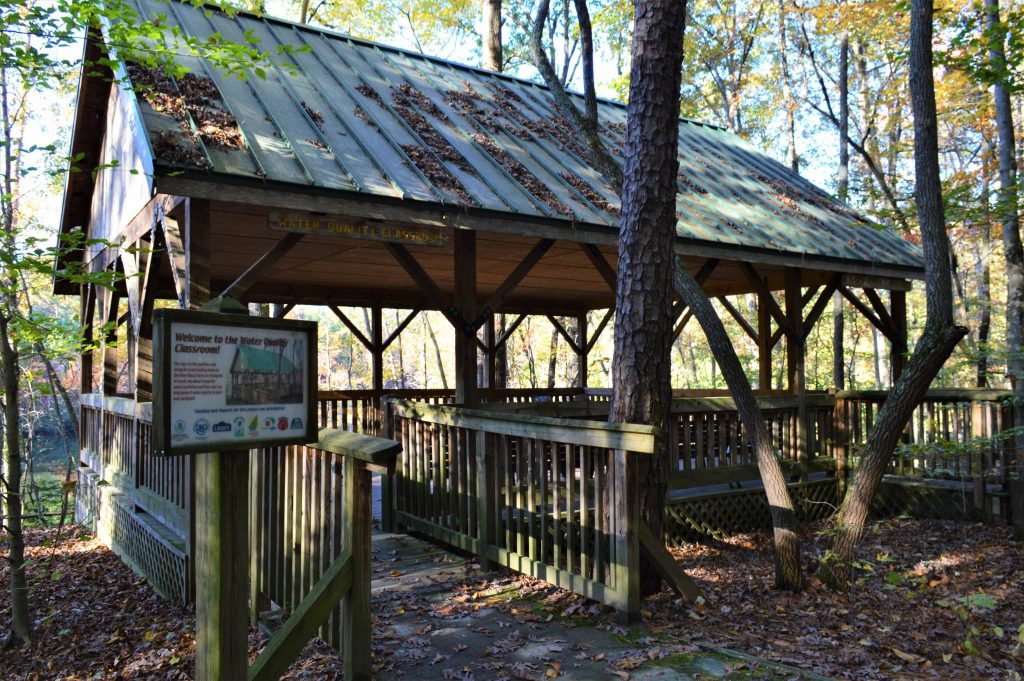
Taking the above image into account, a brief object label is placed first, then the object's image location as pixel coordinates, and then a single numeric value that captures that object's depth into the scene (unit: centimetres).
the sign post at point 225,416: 254
